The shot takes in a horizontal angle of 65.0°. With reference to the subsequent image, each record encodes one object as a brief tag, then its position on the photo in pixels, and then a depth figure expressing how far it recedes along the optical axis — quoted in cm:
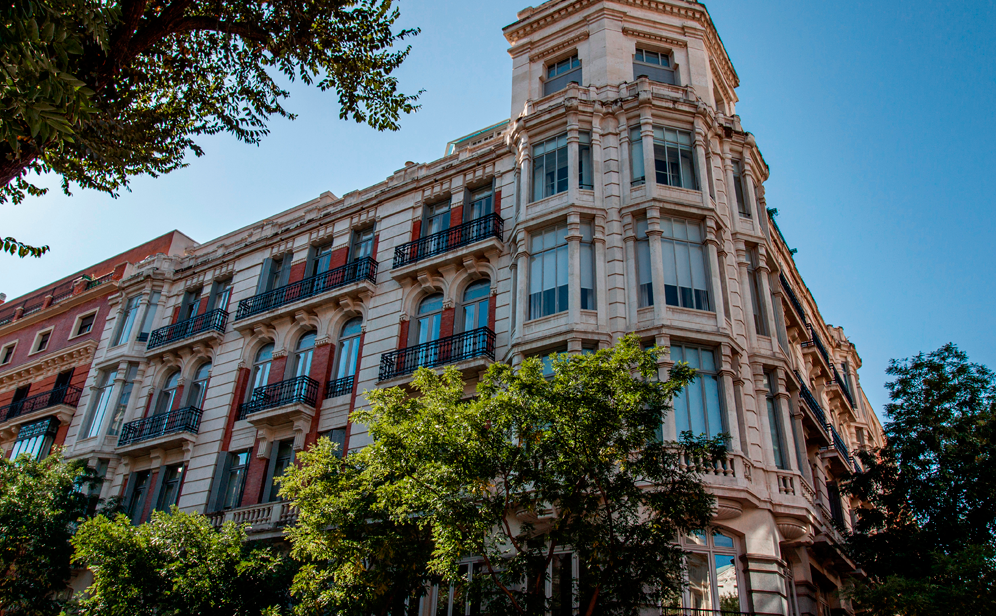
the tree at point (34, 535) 2070
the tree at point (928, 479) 1803
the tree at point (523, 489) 1288
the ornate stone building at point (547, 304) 1873
